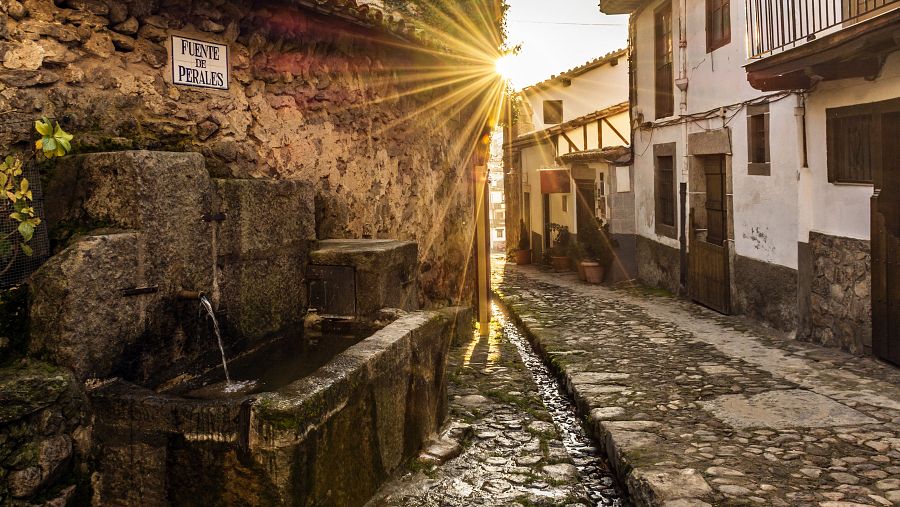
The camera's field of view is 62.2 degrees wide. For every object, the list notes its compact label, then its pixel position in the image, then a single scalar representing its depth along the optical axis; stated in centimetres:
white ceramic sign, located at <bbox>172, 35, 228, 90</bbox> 447
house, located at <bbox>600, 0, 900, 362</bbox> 658
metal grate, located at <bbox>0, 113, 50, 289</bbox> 332
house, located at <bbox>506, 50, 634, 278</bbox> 1513
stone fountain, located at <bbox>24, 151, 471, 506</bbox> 308
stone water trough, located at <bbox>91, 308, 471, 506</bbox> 299
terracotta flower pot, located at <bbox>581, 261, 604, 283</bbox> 1509
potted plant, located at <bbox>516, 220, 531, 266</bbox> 2192
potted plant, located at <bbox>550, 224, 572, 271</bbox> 1844
